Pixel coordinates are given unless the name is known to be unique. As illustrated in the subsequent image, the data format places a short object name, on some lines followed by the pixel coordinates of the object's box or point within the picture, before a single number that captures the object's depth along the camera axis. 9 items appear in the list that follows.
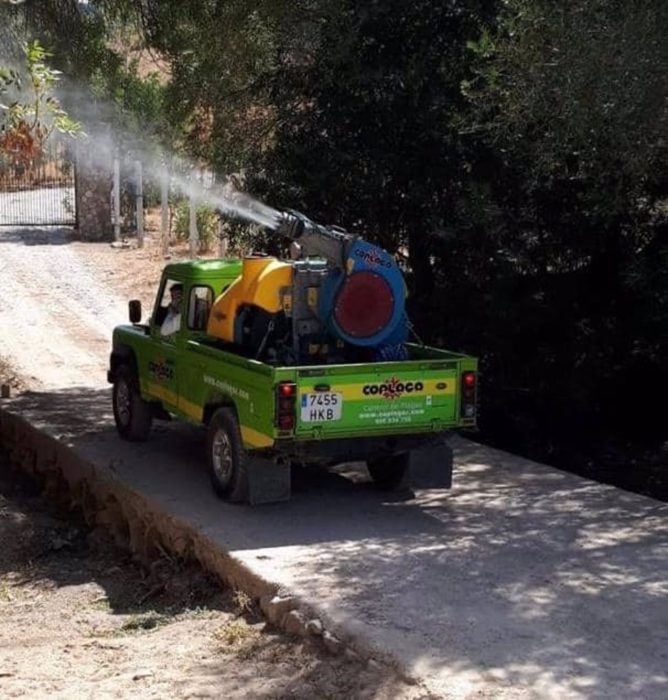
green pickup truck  9.59
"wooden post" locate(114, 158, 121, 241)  28.64
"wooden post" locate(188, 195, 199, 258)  25.10
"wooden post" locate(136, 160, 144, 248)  28.22
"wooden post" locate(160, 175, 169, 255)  26.86
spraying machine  10.31
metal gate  32.34
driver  11.55
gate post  28.94
